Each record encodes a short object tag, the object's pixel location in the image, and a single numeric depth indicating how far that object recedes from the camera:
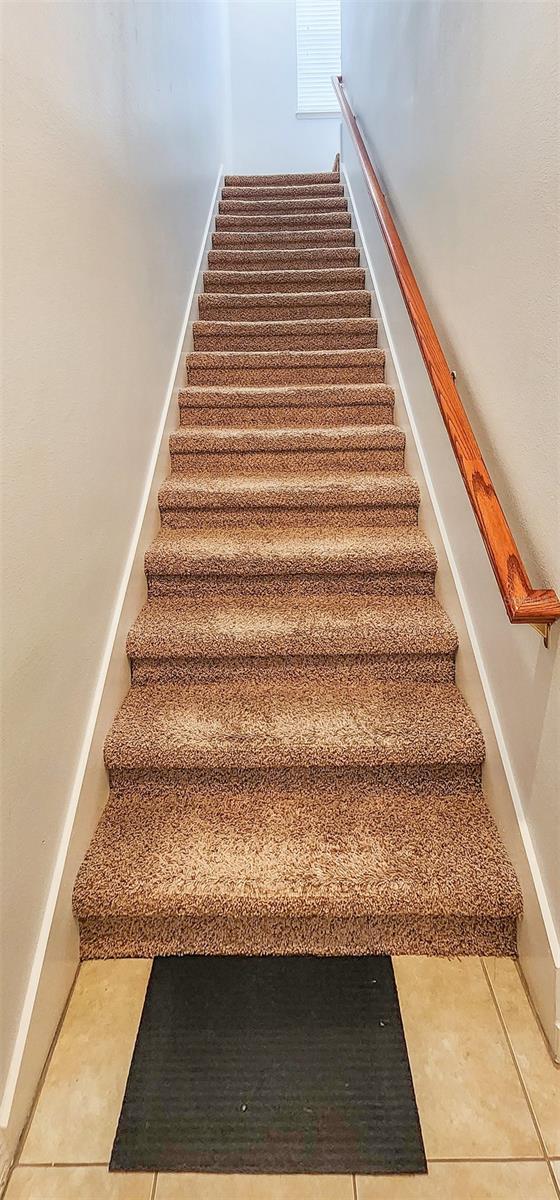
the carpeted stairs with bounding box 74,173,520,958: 1.29
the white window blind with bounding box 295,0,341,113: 4.94
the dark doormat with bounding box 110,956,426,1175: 0.99
